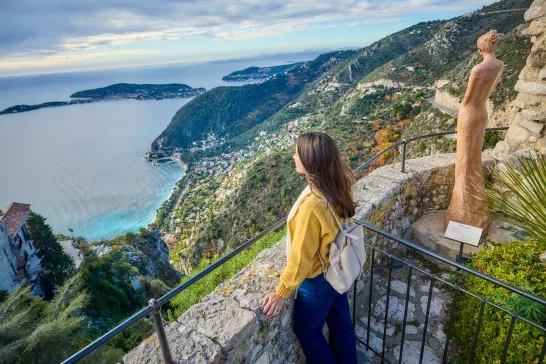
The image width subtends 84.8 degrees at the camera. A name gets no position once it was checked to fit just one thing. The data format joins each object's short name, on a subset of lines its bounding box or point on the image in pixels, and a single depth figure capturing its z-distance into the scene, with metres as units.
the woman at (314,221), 1.46
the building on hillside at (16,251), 16.69
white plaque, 2.37
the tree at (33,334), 8.14
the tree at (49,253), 19.41
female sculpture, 3.10
